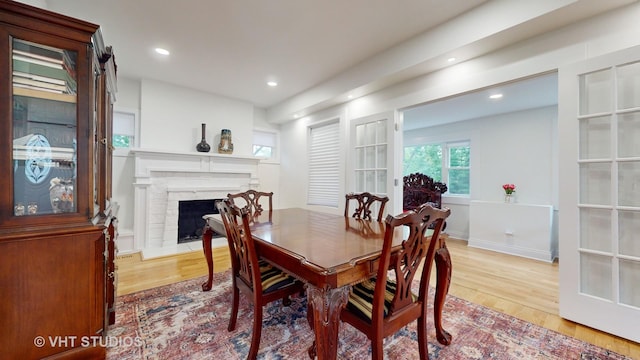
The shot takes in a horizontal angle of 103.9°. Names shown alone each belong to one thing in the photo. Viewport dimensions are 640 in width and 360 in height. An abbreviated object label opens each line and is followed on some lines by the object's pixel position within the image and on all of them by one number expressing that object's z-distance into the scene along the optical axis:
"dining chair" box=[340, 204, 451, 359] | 1.14
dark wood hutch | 1.21
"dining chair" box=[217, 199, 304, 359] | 1.43
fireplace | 3.67
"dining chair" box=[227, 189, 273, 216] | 2.67
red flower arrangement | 4.11
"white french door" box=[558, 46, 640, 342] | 1.70
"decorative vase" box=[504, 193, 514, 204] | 4.14
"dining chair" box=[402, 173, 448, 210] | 4.94
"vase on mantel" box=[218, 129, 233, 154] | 4.39
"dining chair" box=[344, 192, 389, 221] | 2.47
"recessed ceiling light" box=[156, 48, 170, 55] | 2.90
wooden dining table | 1.08
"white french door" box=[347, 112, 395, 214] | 3.17
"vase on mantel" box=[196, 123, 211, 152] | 4.20
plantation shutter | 4.11
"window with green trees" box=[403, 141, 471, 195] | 5.11
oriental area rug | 1.55
